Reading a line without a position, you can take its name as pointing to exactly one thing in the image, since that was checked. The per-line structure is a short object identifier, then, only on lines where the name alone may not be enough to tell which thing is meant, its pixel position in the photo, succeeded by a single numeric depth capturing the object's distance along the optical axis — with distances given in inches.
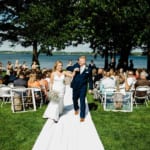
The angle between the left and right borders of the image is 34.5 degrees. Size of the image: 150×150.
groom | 301.9
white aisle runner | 227.9
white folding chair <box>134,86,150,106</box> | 392.6
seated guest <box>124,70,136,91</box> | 395.6
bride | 318.5
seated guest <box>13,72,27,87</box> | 375.8
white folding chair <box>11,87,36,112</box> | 358.8
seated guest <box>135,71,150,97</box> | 409.7
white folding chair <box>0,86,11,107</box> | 394.5
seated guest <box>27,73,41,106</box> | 386.2
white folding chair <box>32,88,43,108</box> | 387.0
